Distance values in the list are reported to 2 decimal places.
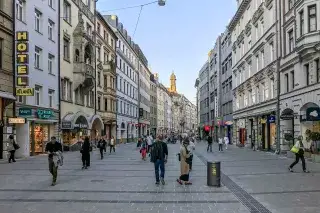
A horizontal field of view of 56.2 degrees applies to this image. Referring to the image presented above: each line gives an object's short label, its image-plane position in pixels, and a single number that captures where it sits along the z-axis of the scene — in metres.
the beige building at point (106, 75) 36.29
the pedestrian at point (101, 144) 19.51
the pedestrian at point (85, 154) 14.34
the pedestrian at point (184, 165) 10.03
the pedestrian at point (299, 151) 12.68
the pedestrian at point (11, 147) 17.06
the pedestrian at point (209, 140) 26.74
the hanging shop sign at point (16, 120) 17.80
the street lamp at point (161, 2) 13.61
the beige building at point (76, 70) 26.40
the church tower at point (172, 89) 138.93
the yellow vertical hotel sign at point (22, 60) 18.14
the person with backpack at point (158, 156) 9.96
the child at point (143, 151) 18.81
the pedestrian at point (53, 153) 9.90
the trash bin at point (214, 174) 9.51
